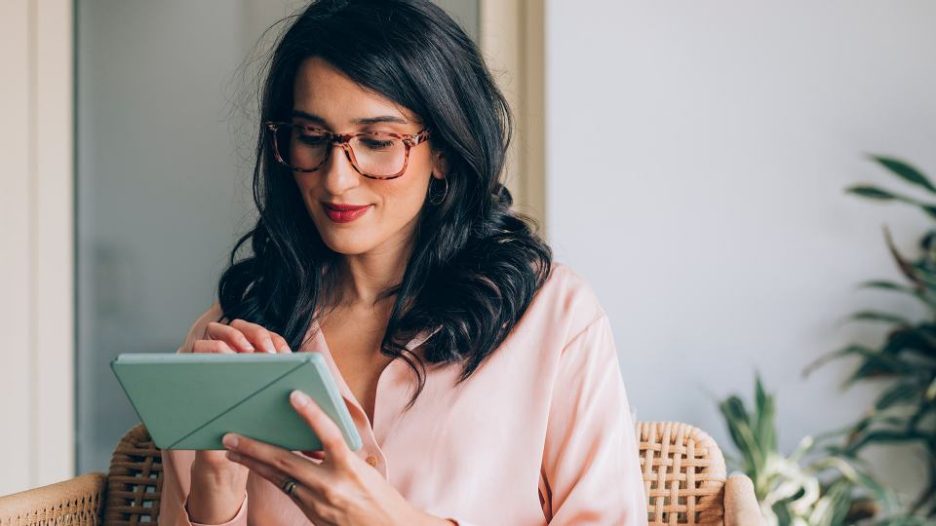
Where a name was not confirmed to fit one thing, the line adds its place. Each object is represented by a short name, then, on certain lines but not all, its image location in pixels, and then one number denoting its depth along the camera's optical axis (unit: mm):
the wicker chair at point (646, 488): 1331
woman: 1259
